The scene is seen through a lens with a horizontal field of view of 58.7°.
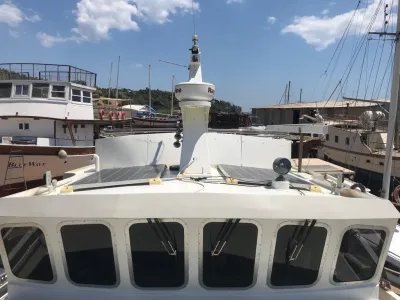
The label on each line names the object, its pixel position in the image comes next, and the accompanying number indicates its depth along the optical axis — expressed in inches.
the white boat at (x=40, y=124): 690.8
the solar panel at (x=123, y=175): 187.6
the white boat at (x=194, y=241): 153.6
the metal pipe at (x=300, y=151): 232.3
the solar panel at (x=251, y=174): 213.9
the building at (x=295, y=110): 1653.5
